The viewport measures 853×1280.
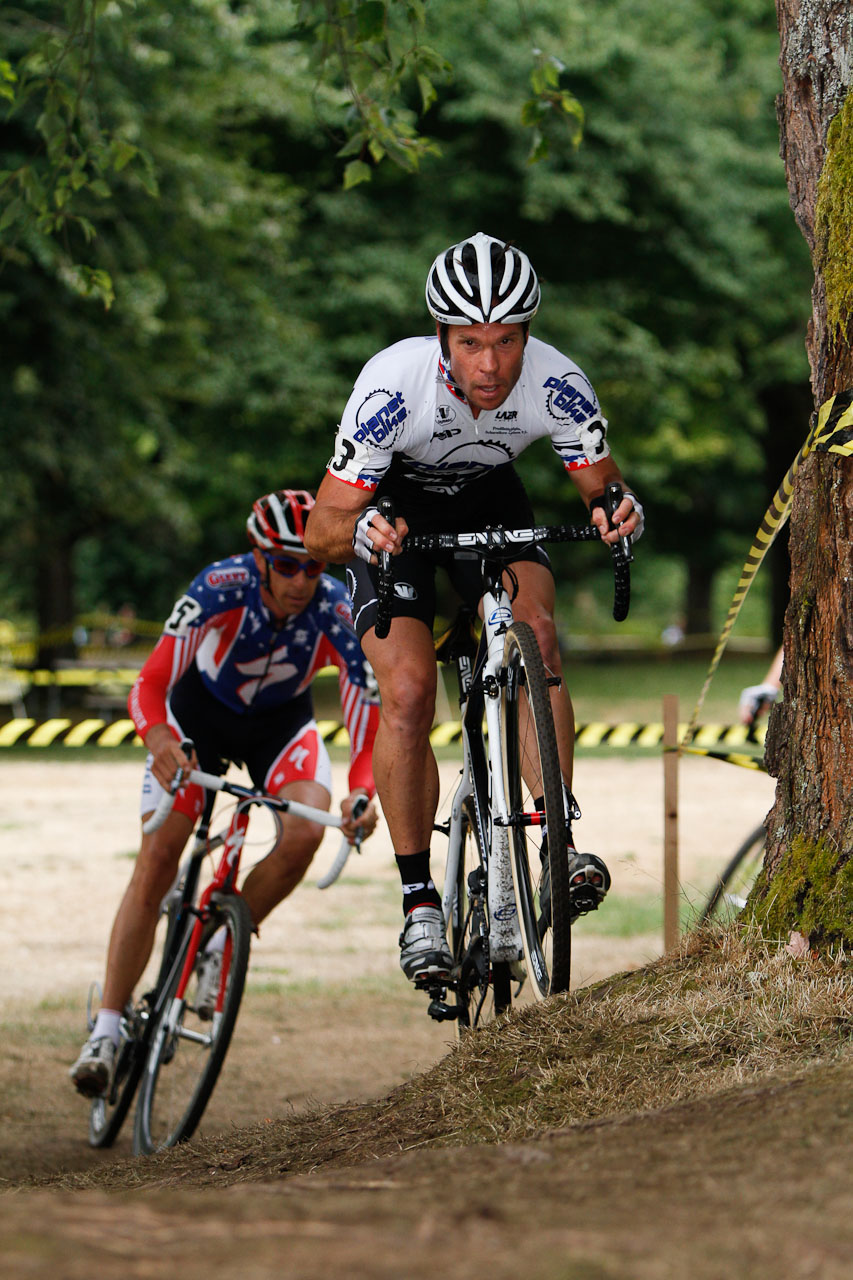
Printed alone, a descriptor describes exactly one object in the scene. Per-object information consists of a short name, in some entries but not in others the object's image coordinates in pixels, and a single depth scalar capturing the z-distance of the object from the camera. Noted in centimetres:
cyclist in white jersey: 873
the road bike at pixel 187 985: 1070
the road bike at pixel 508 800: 825
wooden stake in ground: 1263
